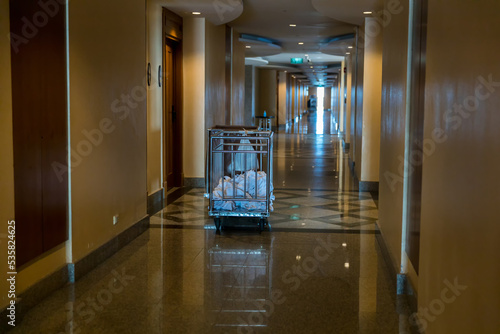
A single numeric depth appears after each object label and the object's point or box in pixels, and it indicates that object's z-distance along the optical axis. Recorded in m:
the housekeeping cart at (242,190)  6.49
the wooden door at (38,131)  3.78
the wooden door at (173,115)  9.47
